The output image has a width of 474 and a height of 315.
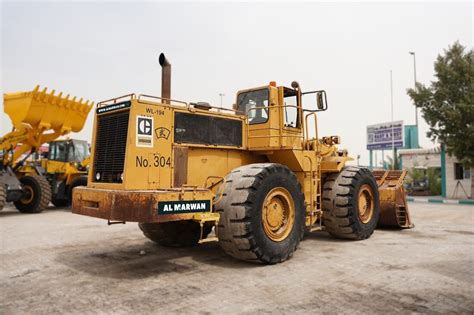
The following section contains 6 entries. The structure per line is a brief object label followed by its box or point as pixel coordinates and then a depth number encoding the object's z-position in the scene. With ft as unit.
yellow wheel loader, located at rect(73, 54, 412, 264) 17.79
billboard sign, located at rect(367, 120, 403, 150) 85.51
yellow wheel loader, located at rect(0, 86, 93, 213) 45.09
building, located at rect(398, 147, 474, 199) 70.69
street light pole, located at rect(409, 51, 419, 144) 100.73
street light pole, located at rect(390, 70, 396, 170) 86.33
